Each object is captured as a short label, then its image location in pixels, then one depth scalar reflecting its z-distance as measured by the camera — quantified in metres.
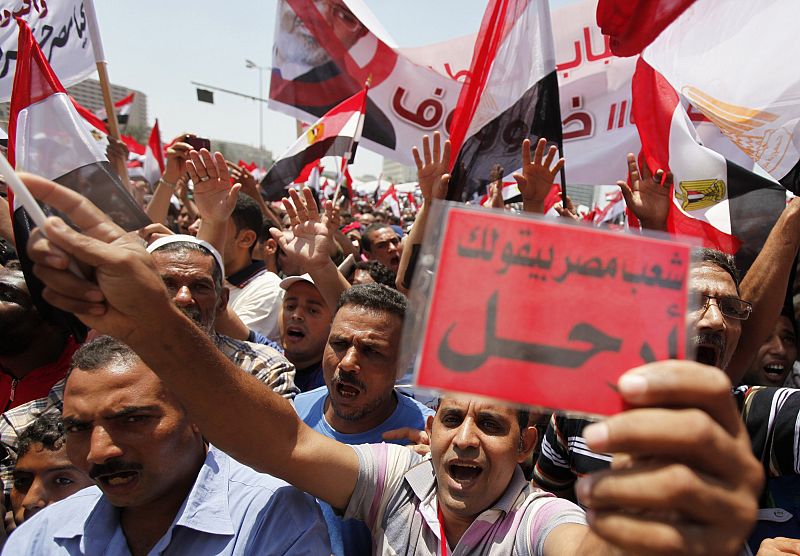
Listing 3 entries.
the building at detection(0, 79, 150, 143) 38.05
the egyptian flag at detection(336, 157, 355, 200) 10.80
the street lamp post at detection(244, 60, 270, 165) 25.96
